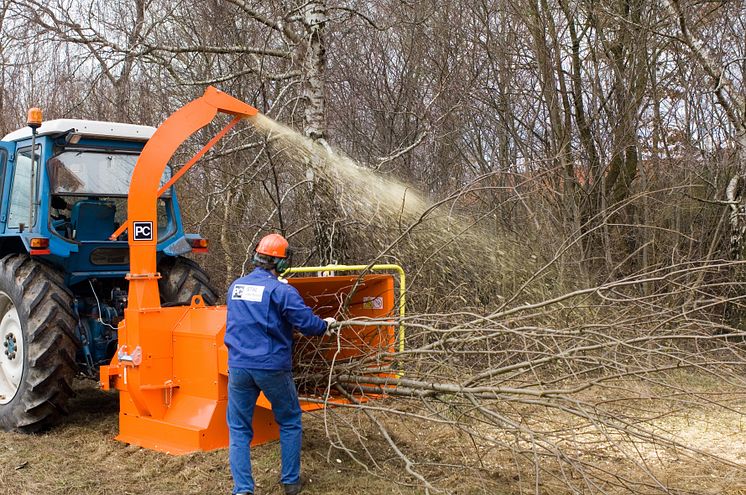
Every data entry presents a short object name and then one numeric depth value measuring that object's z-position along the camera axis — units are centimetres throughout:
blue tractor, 564
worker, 442
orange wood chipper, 507
